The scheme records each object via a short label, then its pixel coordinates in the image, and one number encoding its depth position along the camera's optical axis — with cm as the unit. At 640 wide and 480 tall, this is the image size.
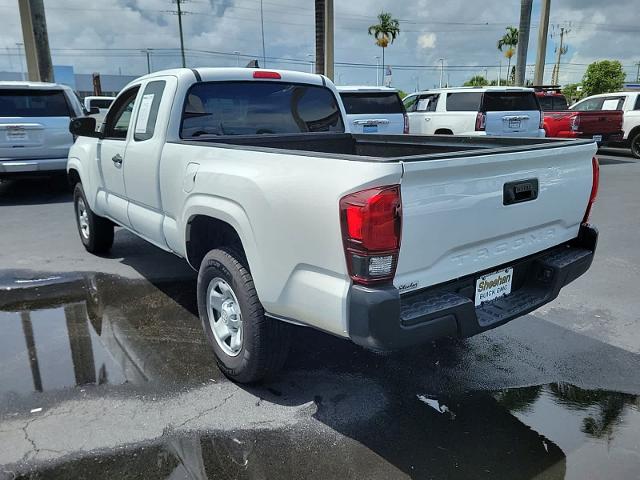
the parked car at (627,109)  1523
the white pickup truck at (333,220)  245
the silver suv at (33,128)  918
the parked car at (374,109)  1133
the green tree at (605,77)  5041
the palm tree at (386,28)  6159
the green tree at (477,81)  7911
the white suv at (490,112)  1202
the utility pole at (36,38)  1559
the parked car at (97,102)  1869
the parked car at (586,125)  1369
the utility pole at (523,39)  2203
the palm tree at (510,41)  7300
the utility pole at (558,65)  7822
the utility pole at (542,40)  2417
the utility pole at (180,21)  4796
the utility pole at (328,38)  1669
